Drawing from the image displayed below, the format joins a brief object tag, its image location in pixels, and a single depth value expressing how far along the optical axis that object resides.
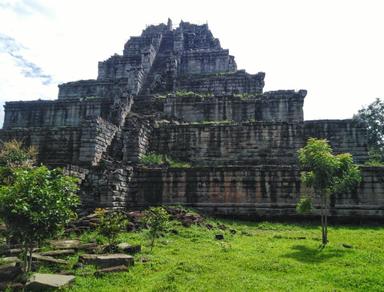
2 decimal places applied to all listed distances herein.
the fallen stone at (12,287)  7.06
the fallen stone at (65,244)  9.79
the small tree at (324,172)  11.27
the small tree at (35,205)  7.50
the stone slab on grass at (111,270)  7.89
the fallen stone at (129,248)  9.48
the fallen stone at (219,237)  11.89
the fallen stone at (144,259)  8.94
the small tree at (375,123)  32.84
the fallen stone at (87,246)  9.79
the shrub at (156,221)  10.80
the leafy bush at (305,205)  11.91
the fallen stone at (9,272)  7.44
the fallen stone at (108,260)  8.39
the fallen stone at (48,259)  8.65
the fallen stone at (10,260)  8.23
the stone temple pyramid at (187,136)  15.54
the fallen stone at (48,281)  7.04
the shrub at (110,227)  10.09
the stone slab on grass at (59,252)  9.18
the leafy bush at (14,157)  16.02
